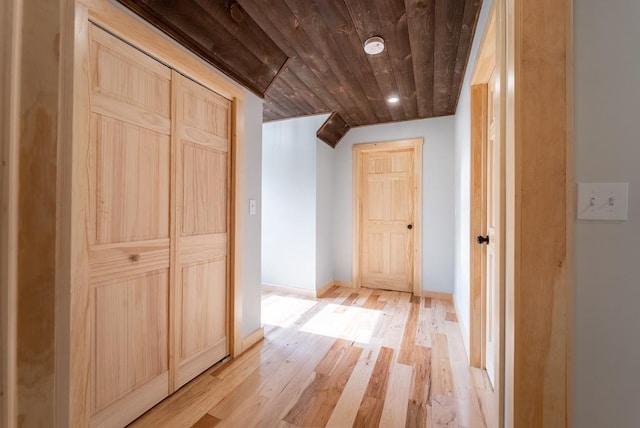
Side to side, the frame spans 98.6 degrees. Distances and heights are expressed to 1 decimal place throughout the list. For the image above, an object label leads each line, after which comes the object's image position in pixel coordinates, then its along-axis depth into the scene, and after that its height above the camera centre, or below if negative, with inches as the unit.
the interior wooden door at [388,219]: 147.3 -1.5
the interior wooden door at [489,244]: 70.8 -7.3
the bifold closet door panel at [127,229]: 49.4 -2.7
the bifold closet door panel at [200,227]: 66.1 -3.1
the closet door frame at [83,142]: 44.1 +11.9
